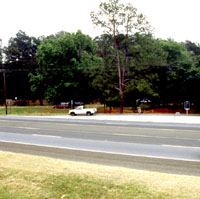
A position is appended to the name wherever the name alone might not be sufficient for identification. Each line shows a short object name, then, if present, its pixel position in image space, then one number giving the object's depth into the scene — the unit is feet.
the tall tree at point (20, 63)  220.64
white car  116.16
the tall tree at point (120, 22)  123.03
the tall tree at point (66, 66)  148.54
